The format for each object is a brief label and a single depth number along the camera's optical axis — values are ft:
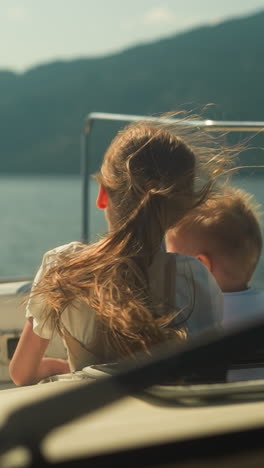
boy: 8.58
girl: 7.45
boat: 5.40
